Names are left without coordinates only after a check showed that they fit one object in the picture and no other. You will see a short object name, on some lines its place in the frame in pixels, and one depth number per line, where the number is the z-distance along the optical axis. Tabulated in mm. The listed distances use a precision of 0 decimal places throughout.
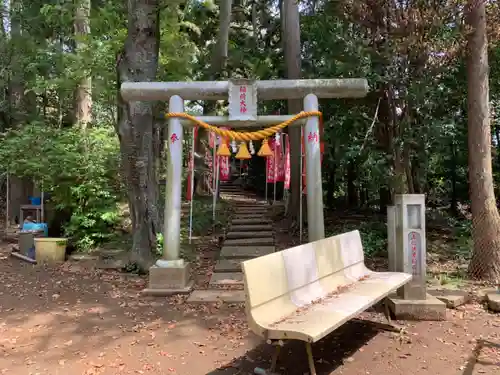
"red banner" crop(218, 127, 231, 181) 13125
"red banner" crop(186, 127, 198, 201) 7978
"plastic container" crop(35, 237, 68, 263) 8125
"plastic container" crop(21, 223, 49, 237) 9055
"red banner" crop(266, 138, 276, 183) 12496
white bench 3094
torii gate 6199
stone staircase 5840
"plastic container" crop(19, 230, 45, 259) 8477
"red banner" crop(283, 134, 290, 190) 10086
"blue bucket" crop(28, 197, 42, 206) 10464
